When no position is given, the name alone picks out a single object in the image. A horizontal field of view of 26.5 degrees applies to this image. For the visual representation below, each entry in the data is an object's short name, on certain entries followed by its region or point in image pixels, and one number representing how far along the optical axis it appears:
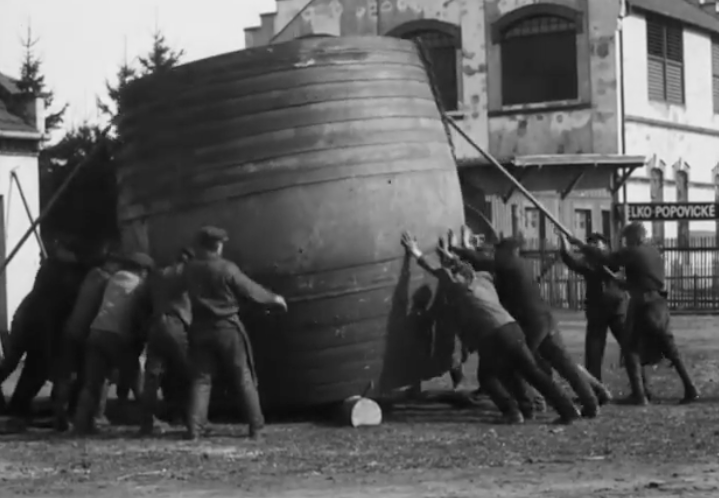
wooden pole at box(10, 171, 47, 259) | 23.48
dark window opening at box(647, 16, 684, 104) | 33.81
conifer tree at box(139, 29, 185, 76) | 39.06
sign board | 27.11
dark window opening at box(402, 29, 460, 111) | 33.69
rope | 13.62
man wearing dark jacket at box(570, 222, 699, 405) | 14.09
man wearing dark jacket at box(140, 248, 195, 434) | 12.01
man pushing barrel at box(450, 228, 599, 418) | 12.71
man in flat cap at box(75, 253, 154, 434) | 12.33
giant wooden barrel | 12.14
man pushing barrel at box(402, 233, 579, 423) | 12.20
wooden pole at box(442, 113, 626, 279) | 14.49
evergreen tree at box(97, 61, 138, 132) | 38.47
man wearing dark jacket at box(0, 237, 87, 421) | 13.47
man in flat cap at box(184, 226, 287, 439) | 11.63
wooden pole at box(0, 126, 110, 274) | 14.12
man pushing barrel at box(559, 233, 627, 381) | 14.81
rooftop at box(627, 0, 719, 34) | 33.06
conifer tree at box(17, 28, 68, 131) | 38.41
